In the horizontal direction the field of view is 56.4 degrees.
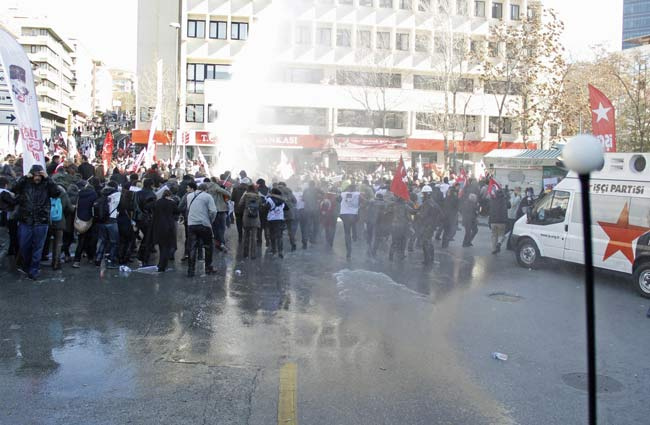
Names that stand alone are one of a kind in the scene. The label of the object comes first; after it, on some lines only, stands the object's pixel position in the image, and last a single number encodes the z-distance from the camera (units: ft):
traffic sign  53.16
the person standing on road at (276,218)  44.24
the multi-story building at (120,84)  459.32
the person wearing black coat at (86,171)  49.21
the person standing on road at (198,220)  35.19
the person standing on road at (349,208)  47.48
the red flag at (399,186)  44.47
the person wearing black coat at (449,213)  53.52
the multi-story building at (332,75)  134.72
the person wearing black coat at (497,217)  48.78
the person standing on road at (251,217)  42.45
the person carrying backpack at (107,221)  36.11
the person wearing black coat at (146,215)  37.68
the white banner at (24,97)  35.02
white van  34.32
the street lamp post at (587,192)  6.16
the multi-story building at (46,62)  288.10
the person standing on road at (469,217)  52.90
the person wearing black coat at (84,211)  36.40
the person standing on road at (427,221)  43.86
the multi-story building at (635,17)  431.02
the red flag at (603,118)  50.75
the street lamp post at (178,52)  150.27
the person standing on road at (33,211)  31.86
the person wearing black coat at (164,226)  35.73
